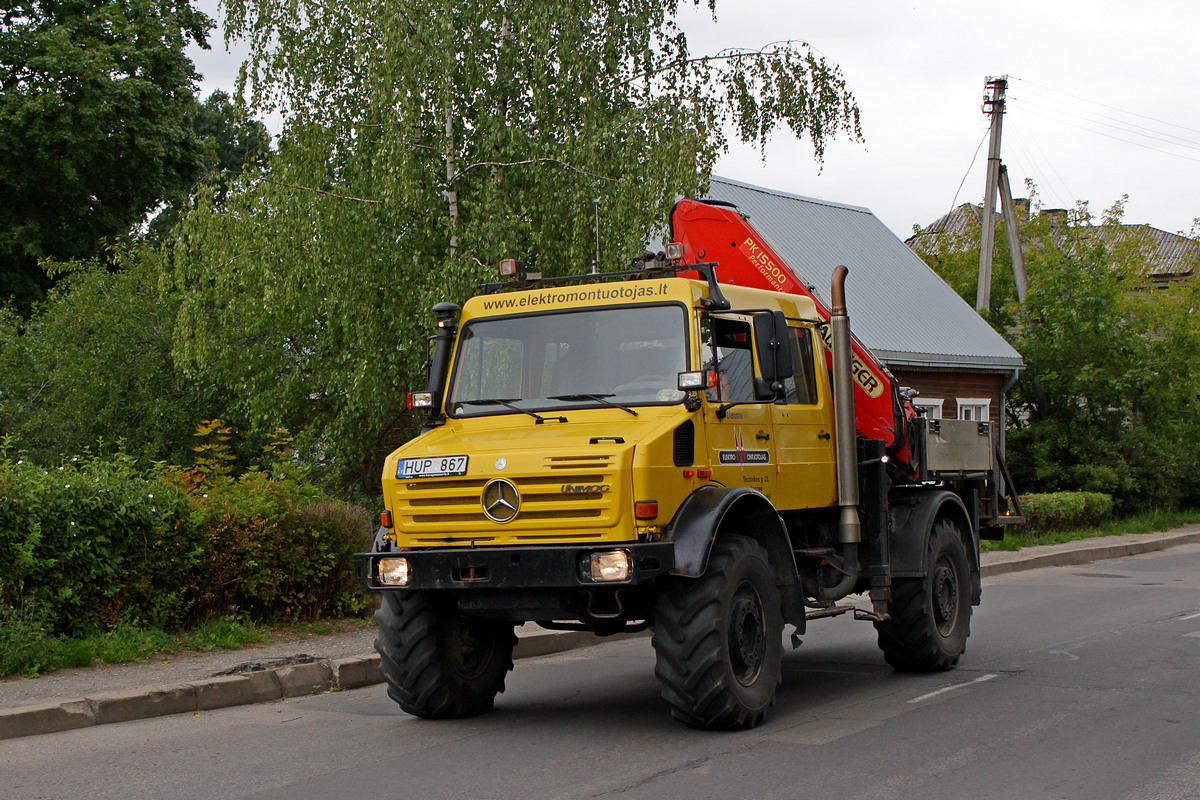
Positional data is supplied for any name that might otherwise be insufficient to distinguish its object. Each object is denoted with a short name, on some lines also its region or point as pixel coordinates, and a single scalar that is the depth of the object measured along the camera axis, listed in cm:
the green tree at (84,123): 2539
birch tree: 1539
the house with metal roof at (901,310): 2683
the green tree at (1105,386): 2684
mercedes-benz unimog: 690
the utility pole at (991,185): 2975
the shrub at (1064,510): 2286
